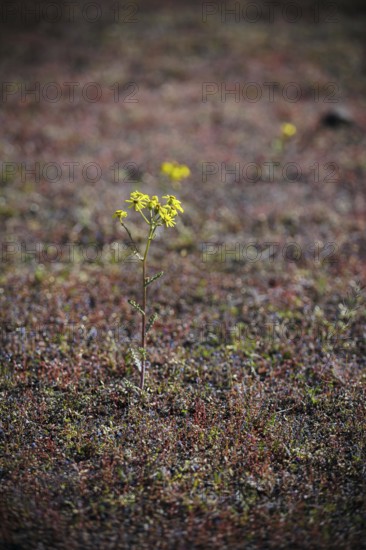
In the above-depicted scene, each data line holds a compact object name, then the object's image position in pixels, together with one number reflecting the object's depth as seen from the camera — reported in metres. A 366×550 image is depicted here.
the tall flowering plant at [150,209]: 5.76
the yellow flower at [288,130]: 14.34
